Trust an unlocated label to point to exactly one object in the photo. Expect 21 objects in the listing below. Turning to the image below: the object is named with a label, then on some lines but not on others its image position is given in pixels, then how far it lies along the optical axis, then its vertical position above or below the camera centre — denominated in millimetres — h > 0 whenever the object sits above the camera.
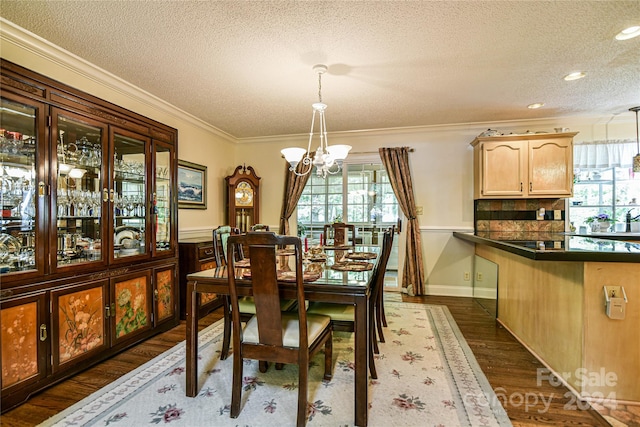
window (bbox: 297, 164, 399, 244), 4656 +165
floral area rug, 1713 -1186
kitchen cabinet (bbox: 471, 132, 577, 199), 3775 +589
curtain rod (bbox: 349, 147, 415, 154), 4480 +916
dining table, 1634 -466
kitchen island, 1853 -712
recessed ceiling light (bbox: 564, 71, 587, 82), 2730 +1258
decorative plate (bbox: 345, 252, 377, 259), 2678 -403
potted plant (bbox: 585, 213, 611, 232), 3855 -139
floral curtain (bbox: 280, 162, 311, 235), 4863 +283
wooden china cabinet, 1898 -159
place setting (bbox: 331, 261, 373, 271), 2091 -398
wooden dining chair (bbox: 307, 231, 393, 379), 2051 -703
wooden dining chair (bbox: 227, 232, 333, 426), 1543 -664
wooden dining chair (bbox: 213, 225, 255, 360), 2264 -704
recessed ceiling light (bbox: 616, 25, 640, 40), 2057 +1254
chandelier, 2605 +501
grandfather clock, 4652 +217
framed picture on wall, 3871 +354
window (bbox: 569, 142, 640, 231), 3941 +371
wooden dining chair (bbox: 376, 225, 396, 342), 2520 -860
